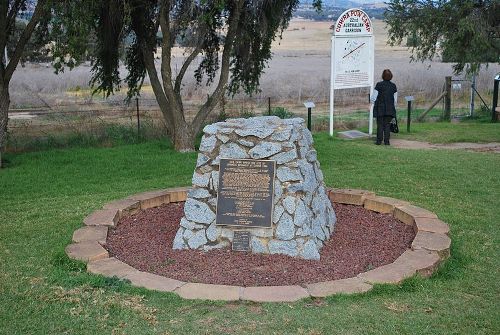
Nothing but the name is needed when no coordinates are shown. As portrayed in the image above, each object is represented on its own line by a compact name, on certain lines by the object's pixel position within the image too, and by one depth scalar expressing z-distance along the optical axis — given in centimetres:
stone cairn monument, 599
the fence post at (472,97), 1958
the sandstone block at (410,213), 685
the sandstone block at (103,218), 674
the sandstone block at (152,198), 768
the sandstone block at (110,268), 534
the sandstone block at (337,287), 491
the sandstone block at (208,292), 484
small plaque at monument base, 602
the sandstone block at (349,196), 775
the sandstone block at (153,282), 502
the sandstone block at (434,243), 577
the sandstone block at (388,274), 510
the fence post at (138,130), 1445
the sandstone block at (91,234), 623
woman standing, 1371
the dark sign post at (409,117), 1609
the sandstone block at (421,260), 535
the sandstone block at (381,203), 736
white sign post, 1529
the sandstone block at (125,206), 727
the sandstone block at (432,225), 634
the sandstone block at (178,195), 801
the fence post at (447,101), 1886
